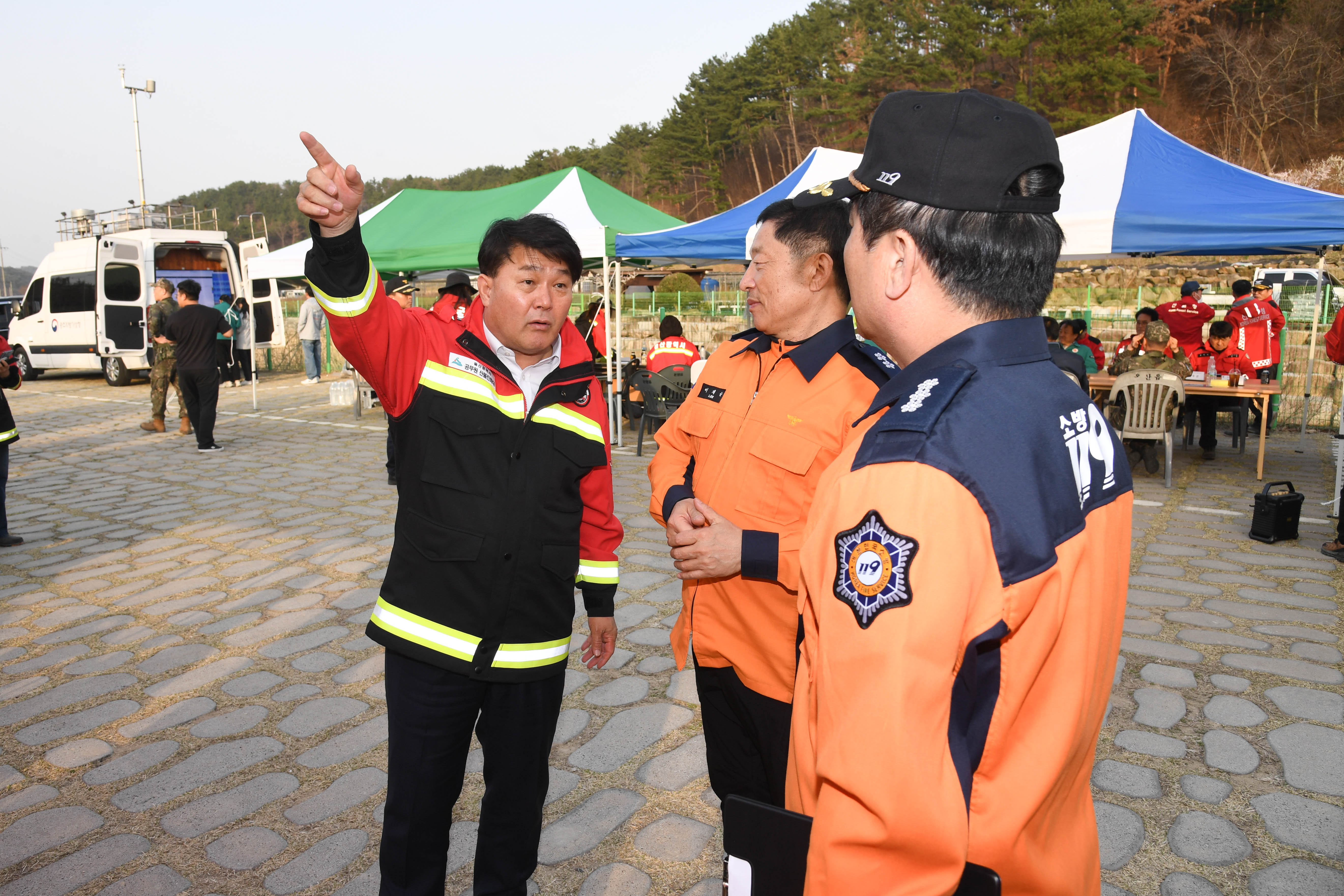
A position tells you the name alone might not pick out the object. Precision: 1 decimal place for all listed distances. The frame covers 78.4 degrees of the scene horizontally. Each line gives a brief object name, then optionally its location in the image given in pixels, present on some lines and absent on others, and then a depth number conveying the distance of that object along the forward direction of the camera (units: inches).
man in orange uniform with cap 34.7
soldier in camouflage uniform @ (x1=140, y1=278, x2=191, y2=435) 458.6
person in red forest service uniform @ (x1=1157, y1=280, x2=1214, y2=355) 402.6
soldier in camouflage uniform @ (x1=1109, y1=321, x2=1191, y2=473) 358.0
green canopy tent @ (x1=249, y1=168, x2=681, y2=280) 437.4
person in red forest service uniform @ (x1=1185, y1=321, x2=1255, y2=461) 381.1
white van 666.8
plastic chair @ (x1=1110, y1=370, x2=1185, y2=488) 331.0
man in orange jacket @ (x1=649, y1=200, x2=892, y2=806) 79.2
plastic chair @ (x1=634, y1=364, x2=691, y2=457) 376.5
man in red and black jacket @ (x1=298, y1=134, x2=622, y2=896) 81.2
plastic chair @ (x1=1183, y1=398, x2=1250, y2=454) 396.2
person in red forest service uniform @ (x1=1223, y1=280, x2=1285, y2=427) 381.4
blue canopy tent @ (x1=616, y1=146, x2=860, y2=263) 365.1
